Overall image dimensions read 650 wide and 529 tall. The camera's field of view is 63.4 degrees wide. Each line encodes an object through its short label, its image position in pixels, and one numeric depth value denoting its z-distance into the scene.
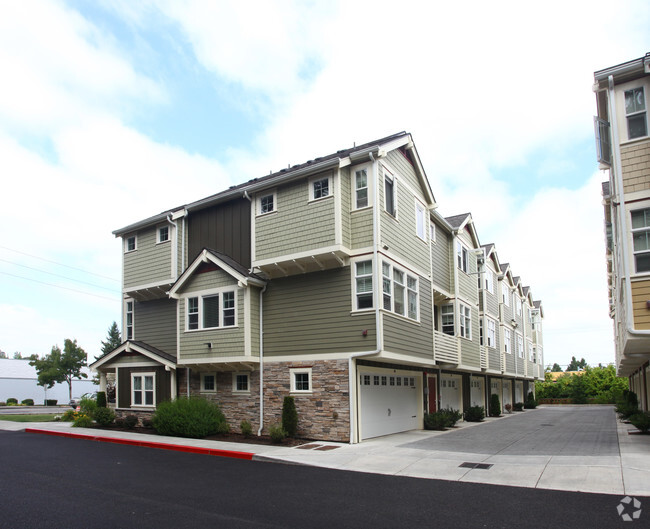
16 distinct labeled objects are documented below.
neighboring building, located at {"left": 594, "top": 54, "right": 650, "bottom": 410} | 12.84
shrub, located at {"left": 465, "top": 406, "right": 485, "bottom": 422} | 26.00
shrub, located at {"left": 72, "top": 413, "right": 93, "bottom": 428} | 21.12
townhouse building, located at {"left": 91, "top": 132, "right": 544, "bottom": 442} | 16.61
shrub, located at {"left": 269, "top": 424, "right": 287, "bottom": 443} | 16.08
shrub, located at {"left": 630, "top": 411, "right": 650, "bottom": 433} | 17.39
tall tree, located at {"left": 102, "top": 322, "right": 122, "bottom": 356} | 57.94
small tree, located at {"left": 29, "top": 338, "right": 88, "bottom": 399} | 50.22
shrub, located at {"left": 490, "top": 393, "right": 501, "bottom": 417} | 31.02
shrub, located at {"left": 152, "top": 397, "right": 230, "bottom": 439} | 17.47
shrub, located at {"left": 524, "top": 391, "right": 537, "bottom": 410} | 42.69
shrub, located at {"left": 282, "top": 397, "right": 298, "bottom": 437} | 16.64
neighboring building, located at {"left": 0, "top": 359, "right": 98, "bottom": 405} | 60.69
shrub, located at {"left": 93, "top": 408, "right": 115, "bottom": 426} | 20.92
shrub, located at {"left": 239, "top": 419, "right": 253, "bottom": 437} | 17.67
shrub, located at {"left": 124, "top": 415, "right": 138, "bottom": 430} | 20.19
